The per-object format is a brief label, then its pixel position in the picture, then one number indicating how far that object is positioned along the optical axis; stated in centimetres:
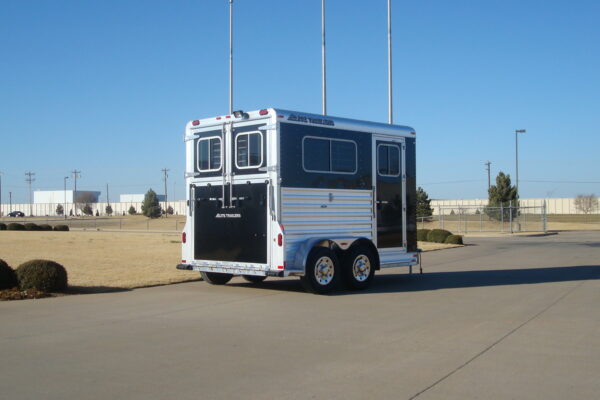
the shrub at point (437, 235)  3281
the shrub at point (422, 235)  3384
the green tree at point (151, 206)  9231
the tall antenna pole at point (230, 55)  2422
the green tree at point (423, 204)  6131
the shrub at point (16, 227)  5253
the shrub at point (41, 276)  1286
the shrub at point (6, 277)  1288
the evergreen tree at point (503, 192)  5969
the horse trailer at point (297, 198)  1241
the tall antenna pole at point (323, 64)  2353
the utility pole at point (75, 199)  14125
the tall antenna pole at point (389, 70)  2166
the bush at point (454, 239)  3177
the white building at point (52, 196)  18441
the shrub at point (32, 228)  5312
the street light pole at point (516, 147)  5197
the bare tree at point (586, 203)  9662
